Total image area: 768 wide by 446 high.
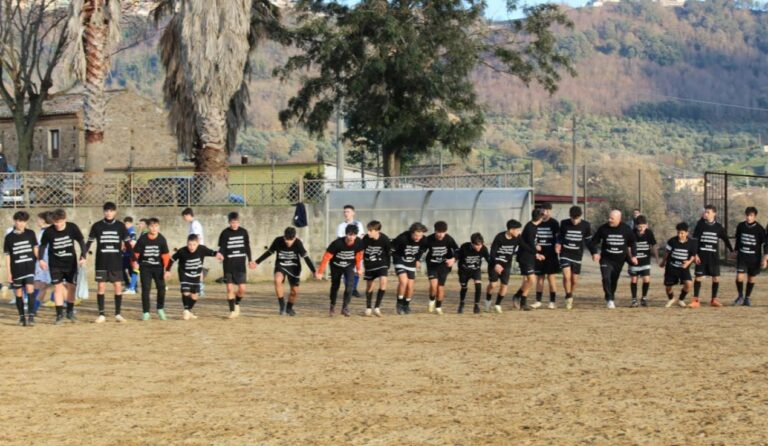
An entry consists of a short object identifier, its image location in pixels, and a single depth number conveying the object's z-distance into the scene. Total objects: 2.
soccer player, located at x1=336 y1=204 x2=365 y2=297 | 21.23
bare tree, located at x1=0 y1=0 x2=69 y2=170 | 40.00
